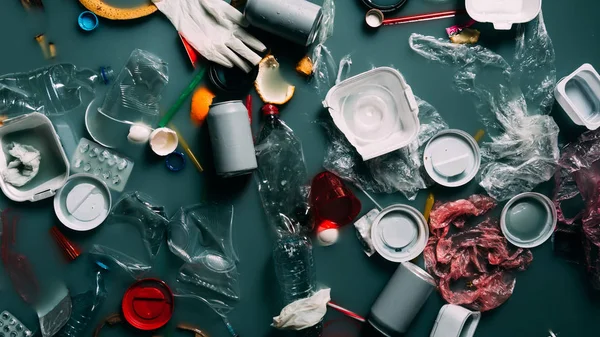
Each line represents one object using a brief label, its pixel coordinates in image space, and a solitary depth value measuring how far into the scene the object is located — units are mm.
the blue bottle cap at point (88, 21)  2088
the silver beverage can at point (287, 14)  1984
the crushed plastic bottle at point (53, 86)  2096
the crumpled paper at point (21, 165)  2039
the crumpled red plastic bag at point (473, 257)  2115
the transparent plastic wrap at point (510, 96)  2109
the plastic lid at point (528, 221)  2129
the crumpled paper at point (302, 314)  1989
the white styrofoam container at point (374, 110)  2051
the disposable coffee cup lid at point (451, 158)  2113
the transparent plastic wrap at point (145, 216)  2100
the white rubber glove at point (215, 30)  2066
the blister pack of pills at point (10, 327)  2066
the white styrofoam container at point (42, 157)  2035
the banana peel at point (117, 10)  2094
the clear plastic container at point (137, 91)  2096
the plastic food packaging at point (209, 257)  2105
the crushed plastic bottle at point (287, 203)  2092
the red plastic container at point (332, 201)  2062
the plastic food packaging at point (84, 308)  2074
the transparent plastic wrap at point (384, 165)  2109
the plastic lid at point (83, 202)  2070
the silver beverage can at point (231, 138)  1950
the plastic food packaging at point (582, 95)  2094
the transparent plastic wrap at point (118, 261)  2092
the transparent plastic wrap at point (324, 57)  2117
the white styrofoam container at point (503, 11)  2098
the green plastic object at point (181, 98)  2105
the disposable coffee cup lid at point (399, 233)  2104
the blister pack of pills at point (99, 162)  2086
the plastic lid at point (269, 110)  2068
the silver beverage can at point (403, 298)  2010
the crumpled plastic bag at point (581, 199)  2100
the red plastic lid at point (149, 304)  2068
